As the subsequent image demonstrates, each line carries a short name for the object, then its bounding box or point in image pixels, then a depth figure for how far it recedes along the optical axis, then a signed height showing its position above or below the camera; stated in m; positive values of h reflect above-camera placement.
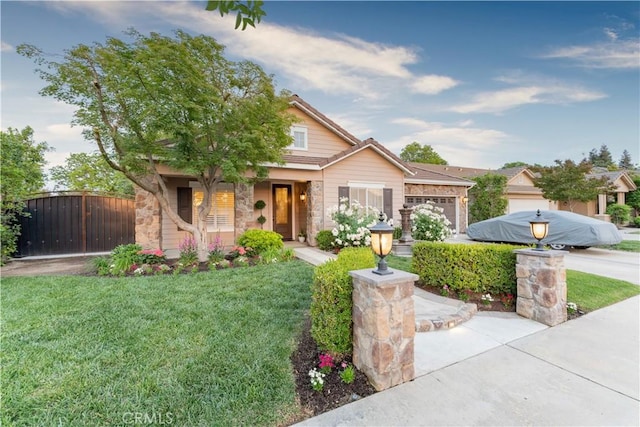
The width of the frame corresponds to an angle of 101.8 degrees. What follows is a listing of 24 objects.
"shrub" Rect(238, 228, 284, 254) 7.51 -0.91
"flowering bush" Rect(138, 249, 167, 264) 6.57 -1.20
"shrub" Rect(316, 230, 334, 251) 9.10 -1.09
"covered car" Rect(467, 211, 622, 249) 9.27 -0.84
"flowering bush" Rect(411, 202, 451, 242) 9.57 -0.65
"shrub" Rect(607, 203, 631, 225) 19.21 -0.36
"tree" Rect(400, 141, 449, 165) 34.37 +7.40
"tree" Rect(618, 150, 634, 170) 49.28 +9.23
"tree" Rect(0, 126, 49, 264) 6.26 +0.78
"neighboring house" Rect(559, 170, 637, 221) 20.05 +0.82
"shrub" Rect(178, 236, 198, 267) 6.55 -1.13
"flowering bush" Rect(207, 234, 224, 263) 6.74 -1.18
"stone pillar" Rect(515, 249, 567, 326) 3.84 -1.19
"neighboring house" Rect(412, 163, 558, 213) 17.94 +1.19
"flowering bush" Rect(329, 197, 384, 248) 8.55 -0.56
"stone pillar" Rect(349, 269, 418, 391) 2.44 -1.15
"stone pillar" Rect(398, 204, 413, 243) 8.88 -0.56
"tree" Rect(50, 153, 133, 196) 18.97 +2.59
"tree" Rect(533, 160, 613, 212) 14.87 +1.51
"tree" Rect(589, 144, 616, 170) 49.72 +10.16
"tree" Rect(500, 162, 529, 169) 39.54 +6.93
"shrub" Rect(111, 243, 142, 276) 6.03 -1.17
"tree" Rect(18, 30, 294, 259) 5.73 +2.49
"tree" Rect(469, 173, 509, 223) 14.62 +0.71
